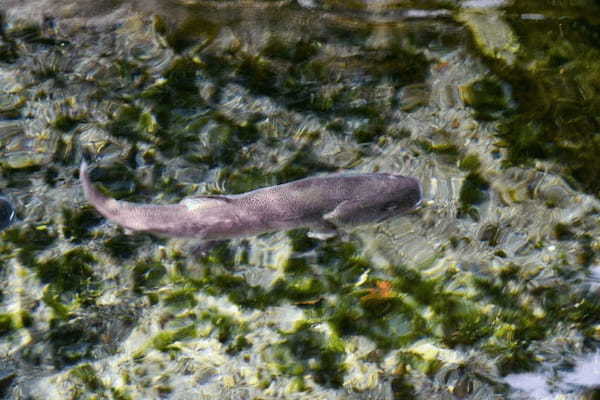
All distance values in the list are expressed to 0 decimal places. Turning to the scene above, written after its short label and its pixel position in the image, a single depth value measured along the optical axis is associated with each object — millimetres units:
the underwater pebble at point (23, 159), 11742
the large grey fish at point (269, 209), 9766
